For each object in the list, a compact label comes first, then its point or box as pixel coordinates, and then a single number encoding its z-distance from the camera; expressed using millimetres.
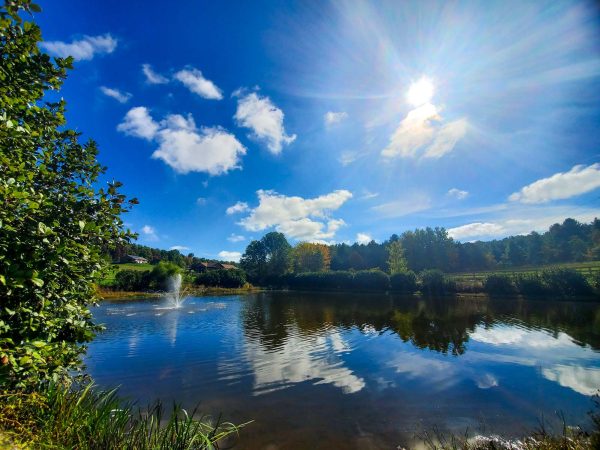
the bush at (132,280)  61084
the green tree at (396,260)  65219
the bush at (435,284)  53188
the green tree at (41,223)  3543
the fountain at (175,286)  58094
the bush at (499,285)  47344
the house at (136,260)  112938
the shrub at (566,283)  40625
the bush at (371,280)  61844
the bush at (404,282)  58344
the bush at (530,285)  44166
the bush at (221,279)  77312
